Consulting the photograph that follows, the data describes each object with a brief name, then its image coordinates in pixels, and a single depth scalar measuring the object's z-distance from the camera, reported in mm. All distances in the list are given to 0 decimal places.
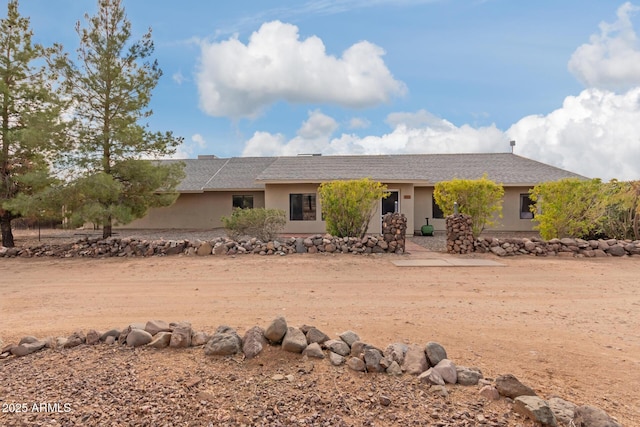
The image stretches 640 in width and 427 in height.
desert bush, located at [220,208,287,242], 12586
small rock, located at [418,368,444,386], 3049
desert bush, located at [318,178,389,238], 12461
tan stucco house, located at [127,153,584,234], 18094
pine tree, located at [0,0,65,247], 13406
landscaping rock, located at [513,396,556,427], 2580
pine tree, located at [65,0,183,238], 13016
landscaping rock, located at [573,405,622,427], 2576
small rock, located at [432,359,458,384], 3109
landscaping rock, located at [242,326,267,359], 3492
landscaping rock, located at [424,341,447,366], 3359
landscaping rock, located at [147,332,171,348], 3754
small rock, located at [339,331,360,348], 3666
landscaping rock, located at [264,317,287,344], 3656
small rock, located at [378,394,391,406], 2805
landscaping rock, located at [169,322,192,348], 3734
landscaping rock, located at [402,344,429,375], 3236
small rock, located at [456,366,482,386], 3094
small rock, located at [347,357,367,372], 3260
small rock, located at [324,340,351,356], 3515
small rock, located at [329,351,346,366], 3344
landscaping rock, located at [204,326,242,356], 3541
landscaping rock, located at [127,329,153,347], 3814
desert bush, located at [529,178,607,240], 12133
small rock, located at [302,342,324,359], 3459
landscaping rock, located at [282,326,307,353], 3520
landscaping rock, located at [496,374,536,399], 2863
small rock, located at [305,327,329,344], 3680
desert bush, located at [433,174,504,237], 12547
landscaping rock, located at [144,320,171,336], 3994
